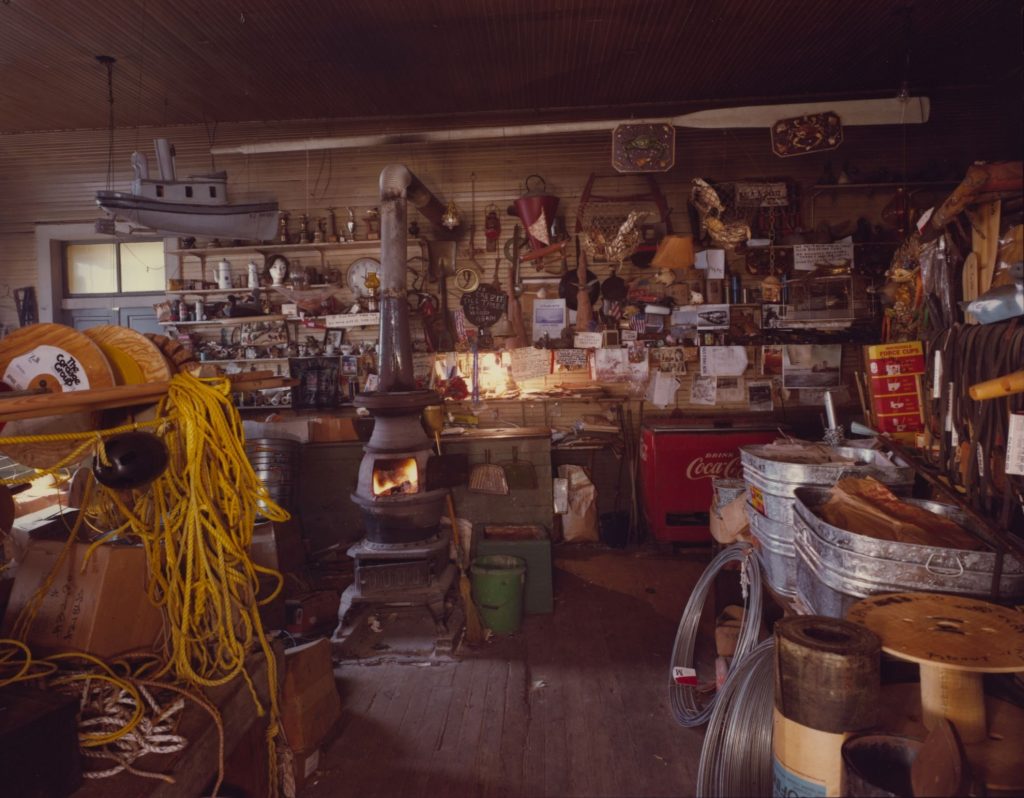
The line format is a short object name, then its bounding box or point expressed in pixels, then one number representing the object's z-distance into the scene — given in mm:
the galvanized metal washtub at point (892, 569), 2018
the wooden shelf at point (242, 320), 7123
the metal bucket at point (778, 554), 2854
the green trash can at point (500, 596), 4539
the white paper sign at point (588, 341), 7012
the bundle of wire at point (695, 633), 3061
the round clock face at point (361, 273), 7145
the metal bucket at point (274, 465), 5457
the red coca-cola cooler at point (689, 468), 6152
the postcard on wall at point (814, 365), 6891
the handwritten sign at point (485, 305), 6996
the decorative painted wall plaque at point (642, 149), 5555
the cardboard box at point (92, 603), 2232
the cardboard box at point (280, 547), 4719
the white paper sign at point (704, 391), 7035
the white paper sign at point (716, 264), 6902
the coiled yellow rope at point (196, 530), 2230
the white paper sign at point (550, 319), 7086
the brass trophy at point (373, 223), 6961
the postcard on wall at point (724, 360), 6961
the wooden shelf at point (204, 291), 7145
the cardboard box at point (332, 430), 6133
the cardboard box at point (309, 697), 3029
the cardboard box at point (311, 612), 4723
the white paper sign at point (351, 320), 7020
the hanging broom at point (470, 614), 4504
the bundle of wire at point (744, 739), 2449
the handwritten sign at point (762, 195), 6766
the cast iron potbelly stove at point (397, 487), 4570
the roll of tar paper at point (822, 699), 1630
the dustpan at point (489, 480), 5469
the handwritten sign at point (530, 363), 7148
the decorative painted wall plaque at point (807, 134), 5277
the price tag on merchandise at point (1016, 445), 2104
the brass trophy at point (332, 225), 7230
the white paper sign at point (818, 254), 6766
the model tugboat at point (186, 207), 5242
